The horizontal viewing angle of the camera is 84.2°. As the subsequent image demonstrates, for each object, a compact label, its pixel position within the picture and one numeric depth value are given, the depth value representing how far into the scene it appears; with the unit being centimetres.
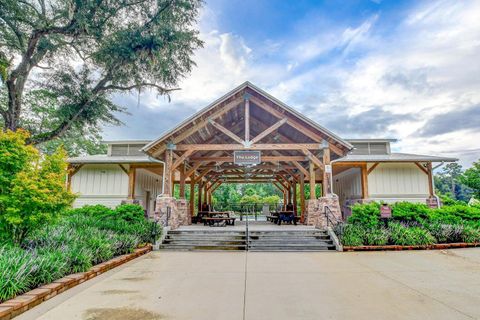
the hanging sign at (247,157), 1071
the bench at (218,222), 1242
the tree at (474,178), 1519
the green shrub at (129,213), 942
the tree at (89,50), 977
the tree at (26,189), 498
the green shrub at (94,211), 961
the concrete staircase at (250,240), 869
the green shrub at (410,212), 957
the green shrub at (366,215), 920
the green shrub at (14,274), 344
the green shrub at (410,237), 843
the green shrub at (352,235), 842
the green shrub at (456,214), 984
